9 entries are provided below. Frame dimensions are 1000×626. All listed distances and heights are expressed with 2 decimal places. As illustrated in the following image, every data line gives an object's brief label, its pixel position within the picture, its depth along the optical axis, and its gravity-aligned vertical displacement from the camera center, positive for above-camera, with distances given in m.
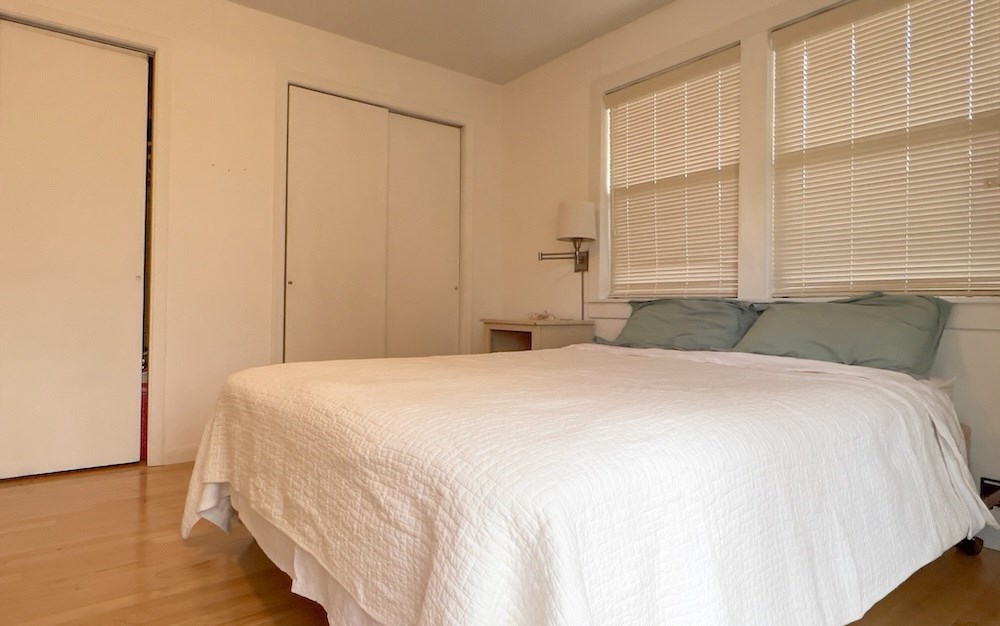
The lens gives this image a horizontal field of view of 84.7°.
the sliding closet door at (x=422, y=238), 3.91 +0.59
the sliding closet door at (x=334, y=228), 3.47 +0.59
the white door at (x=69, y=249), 2.70 +0.34
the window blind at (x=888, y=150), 2.08 +0.72
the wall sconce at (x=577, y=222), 3.41 +0.61
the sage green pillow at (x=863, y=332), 1.93 -0.04
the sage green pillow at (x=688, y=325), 2.55 -0.02
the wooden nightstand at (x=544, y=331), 3.31 -0.08
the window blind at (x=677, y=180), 2.93 +0.81
